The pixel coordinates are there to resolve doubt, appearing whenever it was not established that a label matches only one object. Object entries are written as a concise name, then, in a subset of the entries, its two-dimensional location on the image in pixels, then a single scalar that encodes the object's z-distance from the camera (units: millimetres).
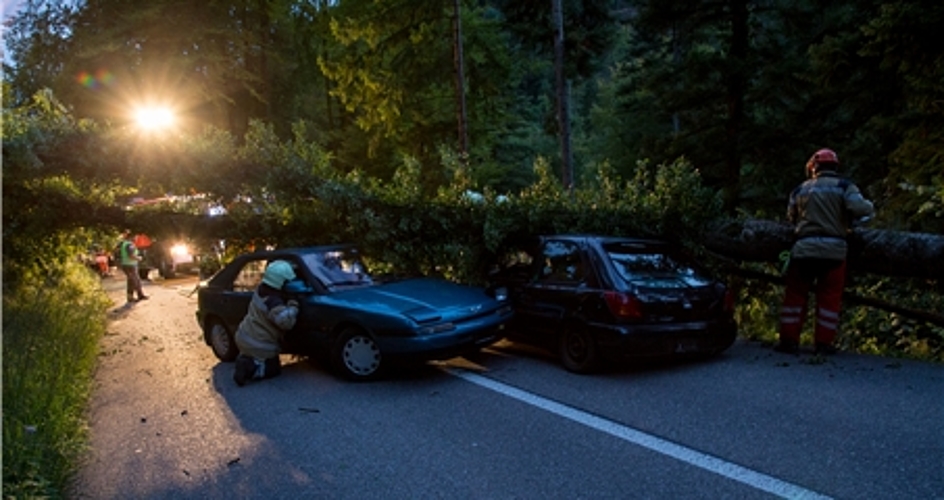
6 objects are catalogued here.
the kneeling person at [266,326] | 7355
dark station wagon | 6598
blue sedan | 6801
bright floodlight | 11031
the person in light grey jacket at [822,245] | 7043
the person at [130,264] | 17938
